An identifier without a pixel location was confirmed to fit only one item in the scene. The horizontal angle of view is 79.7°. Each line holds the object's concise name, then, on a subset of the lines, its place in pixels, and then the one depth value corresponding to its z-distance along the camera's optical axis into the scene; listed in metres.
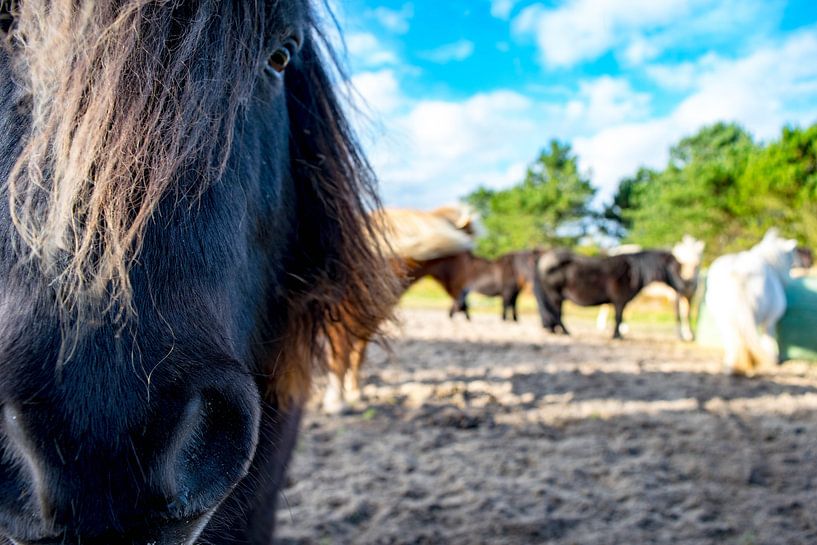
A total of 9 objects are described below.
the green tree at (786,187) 19.22
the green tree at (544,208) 39.06
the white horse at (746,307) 7.23
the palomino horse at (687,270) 12.09
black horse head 0.71
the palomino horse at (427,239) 5.39
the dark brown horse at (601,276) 11.73
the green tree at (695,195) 25.14
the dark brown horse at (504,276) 14.32
